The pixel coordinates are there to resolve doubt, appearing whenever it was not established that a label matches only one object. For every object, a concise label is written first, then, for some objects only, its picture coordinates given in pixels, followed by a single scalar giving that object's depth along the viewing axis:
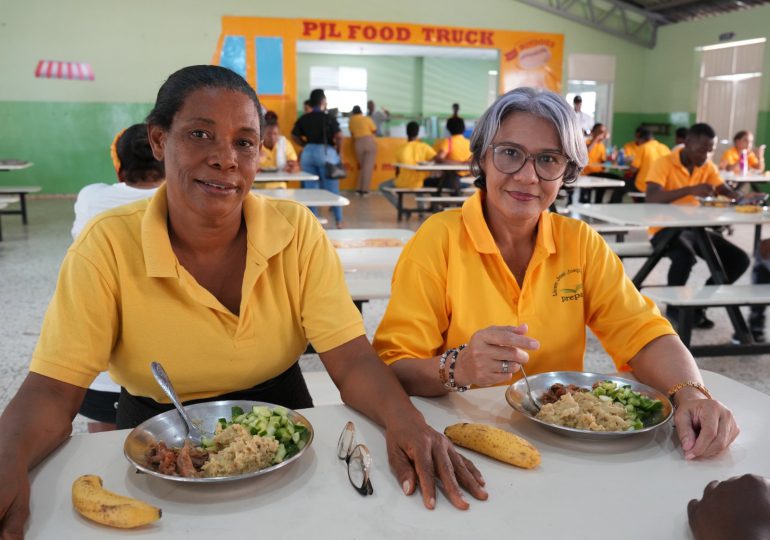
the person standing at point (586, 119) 10.78
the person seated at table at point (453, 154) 9.00
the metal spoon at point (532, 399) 1.30
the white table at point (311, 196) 4.86
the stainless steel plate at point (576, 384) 1.15
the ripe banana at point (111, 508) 0.90
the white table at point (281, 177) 6.17
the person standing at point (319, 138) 8.12
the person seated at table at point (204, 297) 1.21
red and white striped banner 10.30
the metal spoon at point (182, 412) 1.16
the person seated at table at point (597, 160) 9.65
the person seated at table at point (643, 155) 8.71
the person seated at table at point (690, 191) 4.40
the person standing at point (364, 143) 11.60
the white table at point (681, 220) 3.99
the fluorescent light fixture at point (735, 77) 11.09
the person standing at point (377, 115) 12.83
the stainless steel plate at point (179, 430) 0.98
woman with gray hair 1.59
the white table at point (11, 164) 8.16
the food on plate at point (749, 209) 4.44
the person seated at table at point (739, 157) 8.30
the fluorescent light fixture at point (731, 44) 10.88
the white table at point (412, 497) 0.91
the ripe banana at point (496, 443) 1.08
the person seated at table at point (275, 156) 6.69
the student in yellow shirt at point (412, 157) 9.20
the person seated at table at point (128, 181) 2.63
